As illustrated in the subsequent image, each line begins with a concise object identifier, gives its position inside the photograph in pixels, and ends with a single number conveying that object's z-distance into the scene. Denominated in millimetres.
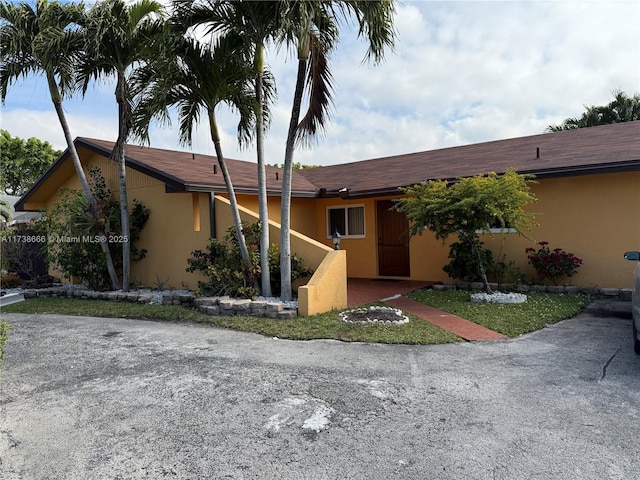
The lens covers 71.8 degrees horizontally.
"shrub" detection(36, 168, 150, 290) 11383
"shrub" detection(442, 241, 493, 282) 10117
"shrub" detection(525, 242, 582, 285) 9432
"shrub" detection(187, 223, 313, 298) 9070
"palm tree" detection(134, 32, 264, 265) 8094
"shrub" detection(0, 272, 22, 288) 13798
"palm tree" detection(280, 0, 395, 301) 7043
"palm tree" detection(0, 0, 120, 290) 9664
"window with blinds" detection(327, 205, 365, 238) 13391
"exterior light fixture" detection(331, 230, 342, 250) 9086
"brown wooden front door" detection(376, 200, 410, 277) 12930
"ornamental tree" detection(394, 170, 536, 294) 8258
